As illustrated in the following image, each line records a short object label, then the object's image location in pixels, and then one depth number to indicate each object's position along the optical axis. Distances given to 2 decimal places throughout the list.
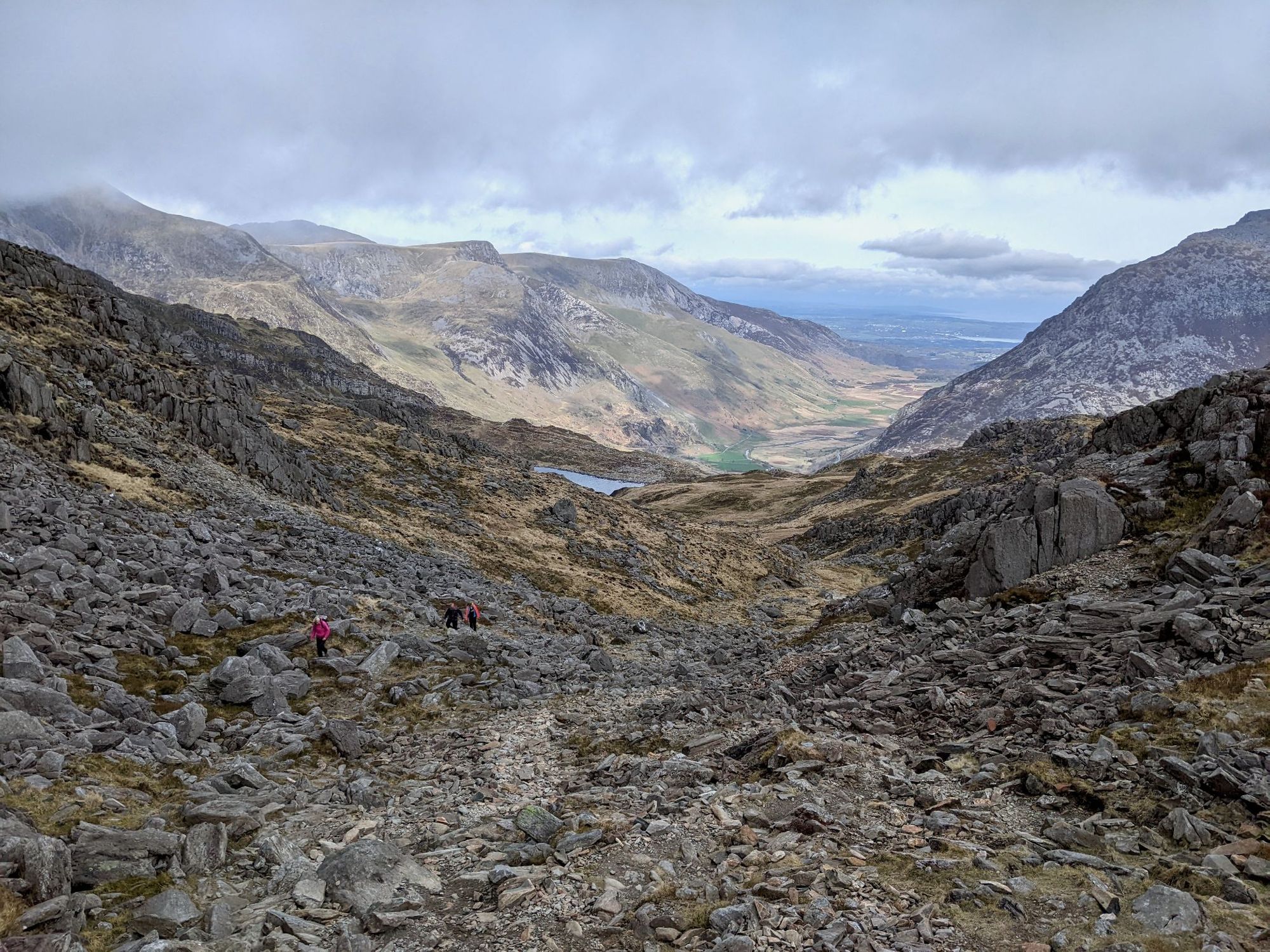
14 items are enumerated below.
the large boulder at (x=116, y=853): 12.80
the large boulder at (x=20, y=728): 16.11
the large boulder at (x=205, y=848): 14.01
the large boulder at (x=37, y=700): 17.69
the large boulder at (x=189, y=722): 19.88
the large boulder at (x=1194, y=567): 24.17
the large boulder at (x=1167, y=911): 10.83
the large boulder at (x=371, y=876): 13.42
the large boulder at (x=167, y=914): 11.79
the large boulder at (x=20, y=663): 18.55
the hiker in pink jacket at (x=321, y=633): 27.47
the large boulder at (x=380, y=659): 27.70
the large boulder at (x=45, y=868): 11.62
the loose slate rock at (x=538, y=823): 16.52
